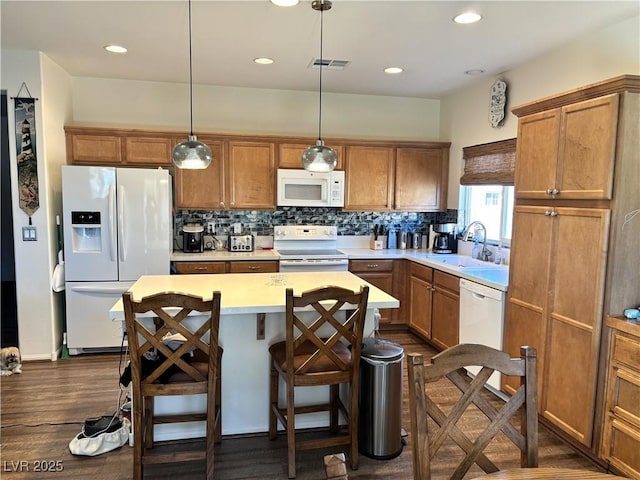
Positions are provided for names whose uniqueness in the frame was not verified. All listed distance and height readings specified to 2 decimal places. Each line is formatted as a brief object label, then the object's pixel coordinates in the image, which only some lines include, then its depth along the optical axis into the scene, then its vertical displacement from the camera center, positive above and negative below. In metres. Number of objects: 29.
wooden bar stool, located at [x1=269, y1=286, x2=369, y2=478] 2.26 -0.85
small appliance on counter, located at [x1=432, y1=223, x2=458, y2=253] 4.90 -0.37
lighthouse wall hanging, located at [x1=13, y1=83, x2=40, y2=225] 3.73 +0.37
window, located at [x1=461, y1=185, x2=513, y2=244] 4.23 -0.01
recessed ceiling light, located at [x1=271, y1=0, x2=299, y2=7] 2.60 +1.16
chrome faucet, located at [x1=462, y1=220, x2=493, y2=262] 4.30 -0.41
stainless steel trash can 2.56 -1.12
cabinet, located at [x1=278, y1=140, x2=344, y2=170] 4.74 +0.52
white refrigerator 3.97 -0.35
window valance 4.00 +0.42
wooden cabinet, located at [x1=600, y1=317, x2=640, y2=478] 2.27 -0.99
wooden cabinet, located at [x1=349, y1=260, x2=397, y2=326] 4.71 -0.71
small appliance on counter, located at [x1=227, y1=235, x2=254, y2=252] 4.78 -0.43
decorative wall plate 4.02 +0.94
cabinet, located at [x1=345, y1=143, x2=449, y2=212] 4.95 +0.31
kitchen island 2.71 -0.97
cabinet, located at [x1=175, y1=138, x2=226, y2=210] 4.56 +0.16
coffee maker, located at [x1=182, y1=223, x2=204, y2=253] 4.62 -0.38
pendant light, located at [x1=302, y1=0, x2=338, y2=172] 2.72 +0.27
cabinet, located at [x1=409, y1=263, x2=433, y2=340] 4.39 -0.93
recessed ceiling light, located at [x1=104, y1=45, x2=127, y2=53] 3.49 +1.18
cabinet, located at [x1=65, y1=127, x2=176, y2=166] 4.34 +0.52
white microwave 4.74 +0.16
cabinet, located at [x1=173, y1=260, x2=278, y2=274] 4.36 -0.63
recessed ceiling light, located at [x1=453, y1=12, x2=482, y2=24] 2.75 +1.17
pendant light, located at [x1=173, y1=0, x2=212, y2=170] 2.60 +0.27
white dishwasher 3.29 -0.83
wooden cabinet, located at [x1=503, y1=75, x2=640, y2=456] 2.37 -0.18
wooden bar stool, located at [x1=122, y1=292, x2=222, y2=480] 2.13 -0.83
